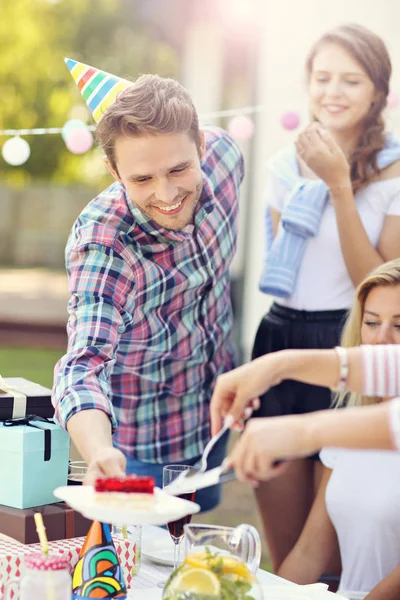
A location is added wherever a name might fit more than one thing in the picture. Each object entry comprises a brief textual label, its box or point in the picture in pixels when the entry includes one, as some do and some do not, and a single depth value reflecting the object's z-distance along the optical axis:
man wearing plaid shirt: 1.95
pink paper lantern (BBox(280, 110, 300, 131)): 3.34
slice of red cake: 1.39
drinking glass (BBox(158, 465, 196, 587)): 1.82
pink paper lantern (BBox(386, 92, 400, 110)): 3.00
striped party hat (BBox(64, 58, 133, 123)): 2.29
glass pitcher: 1.34
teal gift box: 1.84
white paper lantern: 3.26
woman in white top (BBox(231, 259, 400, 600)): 2.30
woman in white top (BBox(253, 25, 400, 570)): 2.61
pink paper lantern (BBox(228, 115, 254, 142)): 3.44
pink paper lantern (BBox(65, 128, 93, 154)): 3.17
